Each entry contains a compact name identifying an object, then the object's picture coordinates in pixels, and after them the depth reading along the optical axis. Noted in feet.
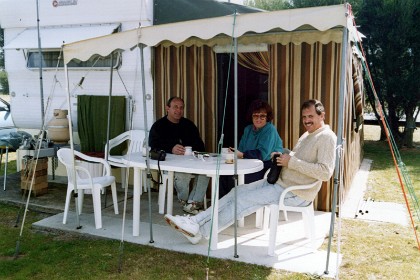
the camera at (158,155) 11.84
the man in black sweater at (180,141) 13.37
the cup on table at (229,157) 11.48
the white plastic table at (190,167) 10.76
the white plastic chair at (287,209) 10.50
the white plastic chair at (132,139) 16.87
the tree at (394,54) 28.37
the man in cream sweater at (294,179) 10.04
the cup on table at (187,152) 12.93
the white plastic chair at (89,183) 12.74
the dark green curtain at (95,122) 17.87
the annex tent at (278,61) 9.13
